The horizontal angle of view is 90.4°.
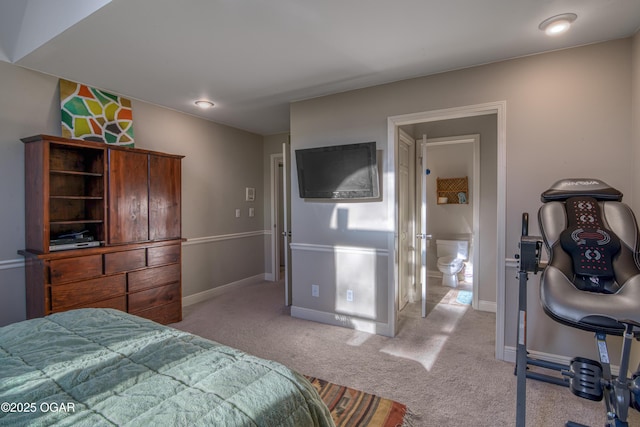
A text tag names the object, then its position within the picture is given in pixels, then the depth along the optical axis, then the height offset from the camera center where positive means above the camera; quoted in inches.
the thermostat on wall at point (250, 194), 198.7 +7.2
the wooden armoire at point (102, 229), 101.9 -8.8
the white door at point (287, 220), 151.1 -7.4
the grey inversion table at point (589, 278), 59.6 -16.5
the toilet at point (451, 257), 183.8 -32.2
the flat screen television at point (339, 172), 123.8 +13.8
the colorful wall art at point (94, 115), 118.0 +36.1
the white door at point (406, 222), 148.0 -8.3
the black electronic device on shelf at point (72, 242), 104.5 -12.2
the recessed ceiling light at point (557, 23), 77.6 +45.7
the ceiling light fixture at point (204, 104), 143.0 +47.0
